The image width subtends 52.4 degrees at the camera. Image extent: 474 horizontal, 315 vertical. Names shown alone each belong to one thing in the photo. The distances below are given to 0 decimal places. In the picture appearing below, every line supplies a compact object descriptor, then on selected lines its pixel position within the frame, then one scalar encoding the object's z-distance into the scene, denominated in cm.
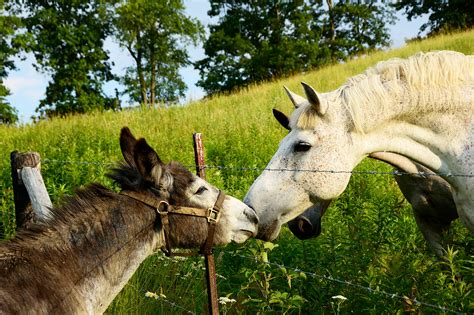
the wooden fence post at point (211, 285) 387
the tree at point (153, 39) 3641
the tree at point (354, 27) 4066
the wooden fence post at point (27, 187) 426
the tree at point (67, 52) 3303
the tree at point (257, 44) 3680
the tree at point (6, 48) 2916
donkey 280
